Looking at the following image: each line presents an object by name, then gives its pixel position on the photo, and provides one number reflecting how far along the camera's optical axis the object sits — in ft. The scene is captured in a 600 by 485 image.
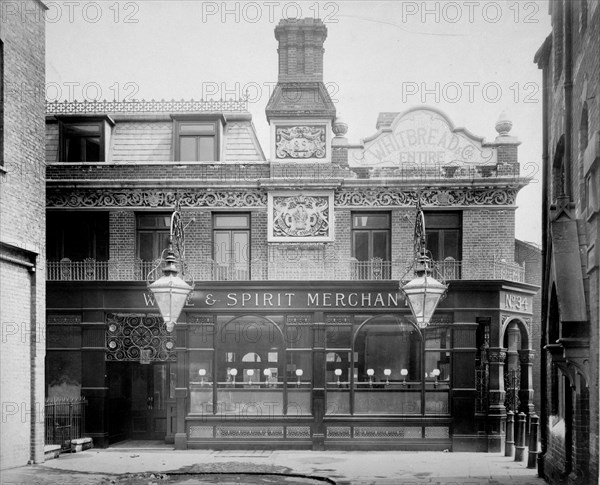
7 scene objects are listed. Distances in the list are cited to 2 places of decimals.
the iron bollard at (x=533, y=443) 47.85
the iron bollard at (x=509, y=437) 55.42
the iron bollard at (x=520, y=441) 52.01
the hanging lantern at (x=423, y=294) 39.63
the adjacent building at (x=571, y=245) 31.78
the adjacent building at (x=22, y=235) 46.32
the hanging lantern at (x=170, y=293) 43.52
